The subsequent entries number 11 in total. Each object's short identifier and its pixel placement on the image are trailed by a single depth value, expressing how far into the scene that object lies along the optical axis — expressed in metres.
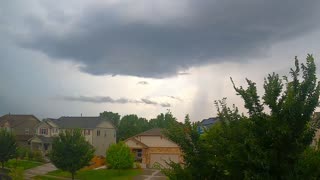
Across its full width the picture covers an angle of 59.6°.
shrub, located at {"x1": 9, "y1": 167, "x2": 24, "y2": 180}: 17.17
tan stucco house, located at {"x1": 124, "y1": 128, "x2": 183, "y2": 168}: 44.14
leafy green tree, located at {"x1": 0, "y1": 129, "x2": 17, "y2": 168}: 40.80
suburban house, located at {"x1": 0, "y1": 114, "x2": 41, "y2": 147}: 61.86
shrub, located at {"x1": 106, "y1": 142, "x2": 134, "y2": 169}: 36.73
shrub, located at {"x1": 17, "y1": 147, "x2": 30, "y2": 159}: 50.25
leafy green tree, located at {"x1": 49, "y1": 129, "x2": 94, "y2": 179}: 32.49
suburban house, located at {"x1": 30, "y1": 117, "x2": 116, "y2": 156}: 53.49
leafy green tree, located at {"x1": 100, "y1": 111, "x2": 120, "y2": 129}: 93.61
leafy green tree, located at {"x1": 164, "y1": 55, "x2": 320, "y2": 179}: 6.94
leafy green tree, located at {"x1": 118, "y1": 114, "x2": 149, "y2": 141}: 67.44
